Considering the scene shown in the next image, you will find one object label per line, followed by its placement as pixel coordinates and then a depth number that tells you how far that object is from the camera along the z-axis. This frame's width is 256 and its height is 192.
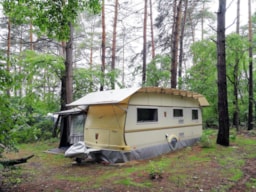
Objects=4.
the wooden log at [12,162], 4.40
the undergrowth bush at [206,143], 8.20
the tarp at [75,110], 8.20
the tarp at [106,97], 6.35
